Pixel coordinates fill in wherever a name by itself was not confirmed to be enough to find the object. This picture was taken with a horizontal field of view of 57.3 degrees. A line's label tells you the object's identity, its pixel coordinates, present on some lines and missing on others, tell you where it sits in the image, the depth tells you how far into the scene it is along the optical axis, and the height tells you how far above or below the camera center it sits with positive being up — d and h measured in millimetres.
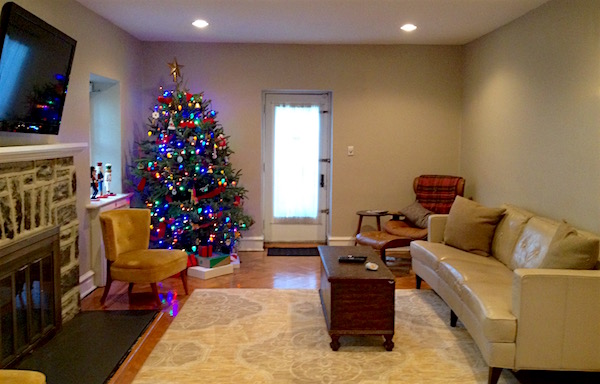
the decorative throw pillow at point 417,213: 6066 -755
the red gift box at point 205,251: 5672 -1114
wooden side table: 6230 -781
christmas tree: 5613 -365
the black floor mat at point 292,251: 6656 -1321
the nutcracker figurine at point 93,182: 5195 -386
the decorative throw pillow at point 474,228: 4637 -687
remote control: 4078 -844
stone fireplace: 3316 -403
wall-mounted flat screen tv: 3250 +452
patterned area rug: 3311 -1378
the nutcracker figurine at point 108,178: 5459 -363
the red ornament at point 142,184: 5672 -434
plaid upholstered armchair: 5680 -744
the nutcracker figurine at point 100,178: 5328 -363
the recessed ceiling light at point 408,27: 5488 +1208
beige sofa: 3057 -945
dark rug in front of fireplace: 3271 -1370
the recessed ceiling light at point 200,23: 5363 +1186
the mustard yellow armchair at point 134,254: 4492 -961
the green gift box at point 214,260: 5609 -1205
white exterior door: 7016 -259
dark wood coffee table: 3654 -1068
